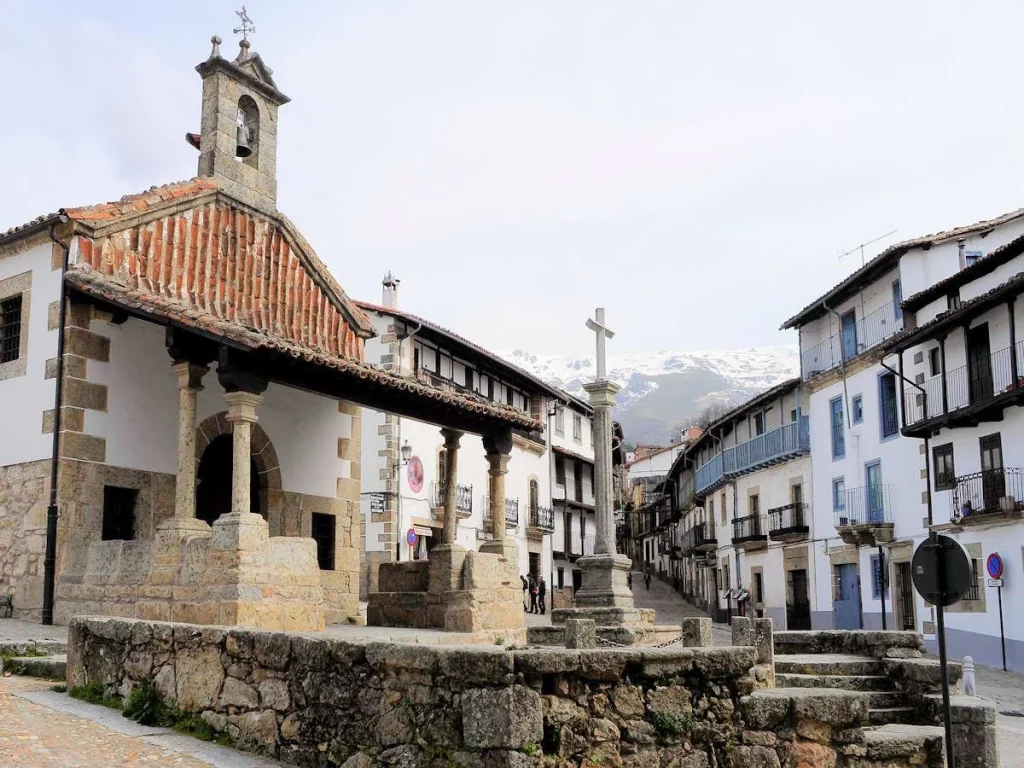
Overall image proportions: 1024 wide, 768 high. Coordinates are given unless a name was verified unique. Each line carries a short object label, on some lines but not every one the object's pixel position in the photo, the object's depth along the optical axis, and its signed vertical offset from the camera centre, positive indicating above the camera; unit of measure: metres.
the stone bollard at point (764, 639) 8.28 -0.61
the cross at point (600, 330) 15.70 +3.56
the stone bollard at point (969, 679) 12.73 -1.46
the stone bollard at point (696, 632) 8.87 -0.59
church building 11.09 +2.07
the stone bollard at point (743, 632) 8.50 -0.57
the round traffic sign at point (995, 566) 20.42 -0.13
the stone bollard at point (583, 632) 8.65 -0.57
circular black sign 6.95 -0.08
